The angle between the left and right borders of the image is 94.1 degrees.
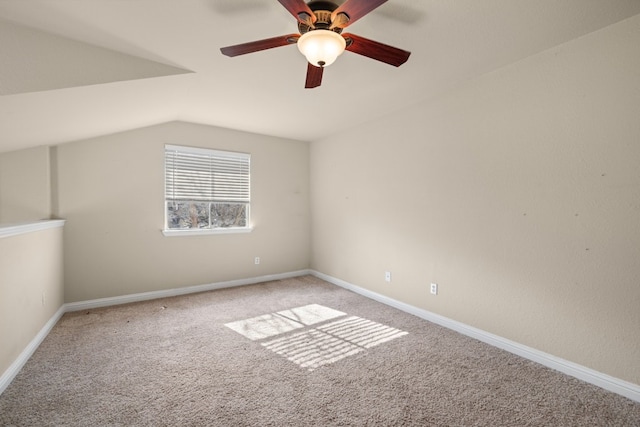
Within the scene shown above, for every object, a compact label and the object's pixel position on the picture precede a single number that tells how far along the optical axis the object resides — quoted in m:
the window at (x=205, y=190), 4.08
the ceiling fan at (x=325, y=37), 1.49
